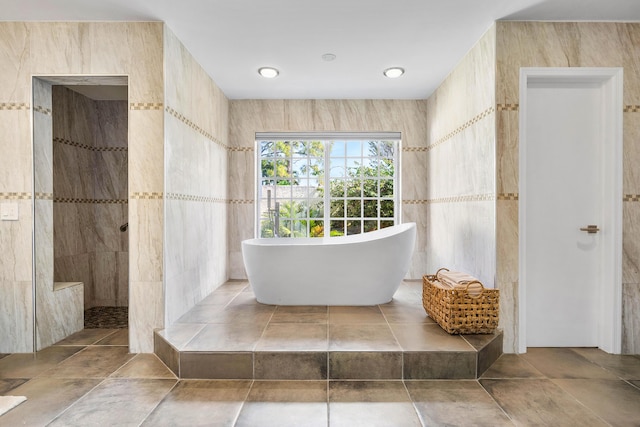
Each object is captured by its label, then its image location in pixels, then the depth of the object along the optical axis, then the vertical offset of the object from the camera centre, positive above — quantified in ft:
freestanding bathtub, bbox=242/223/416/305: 10.30 -1.71
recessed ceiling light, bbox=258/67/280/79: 11.43 +4.32
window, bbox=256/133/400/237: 15.16 +0.91
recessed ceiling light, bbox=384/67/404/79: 11.40 +4.29
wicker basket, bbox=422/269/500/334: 8.29 -2.28
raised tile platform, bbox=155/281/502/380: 7.39 -2.84
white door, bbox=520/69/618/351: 8.77 +0.35
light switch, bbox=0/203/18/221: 8.69 -0.02
